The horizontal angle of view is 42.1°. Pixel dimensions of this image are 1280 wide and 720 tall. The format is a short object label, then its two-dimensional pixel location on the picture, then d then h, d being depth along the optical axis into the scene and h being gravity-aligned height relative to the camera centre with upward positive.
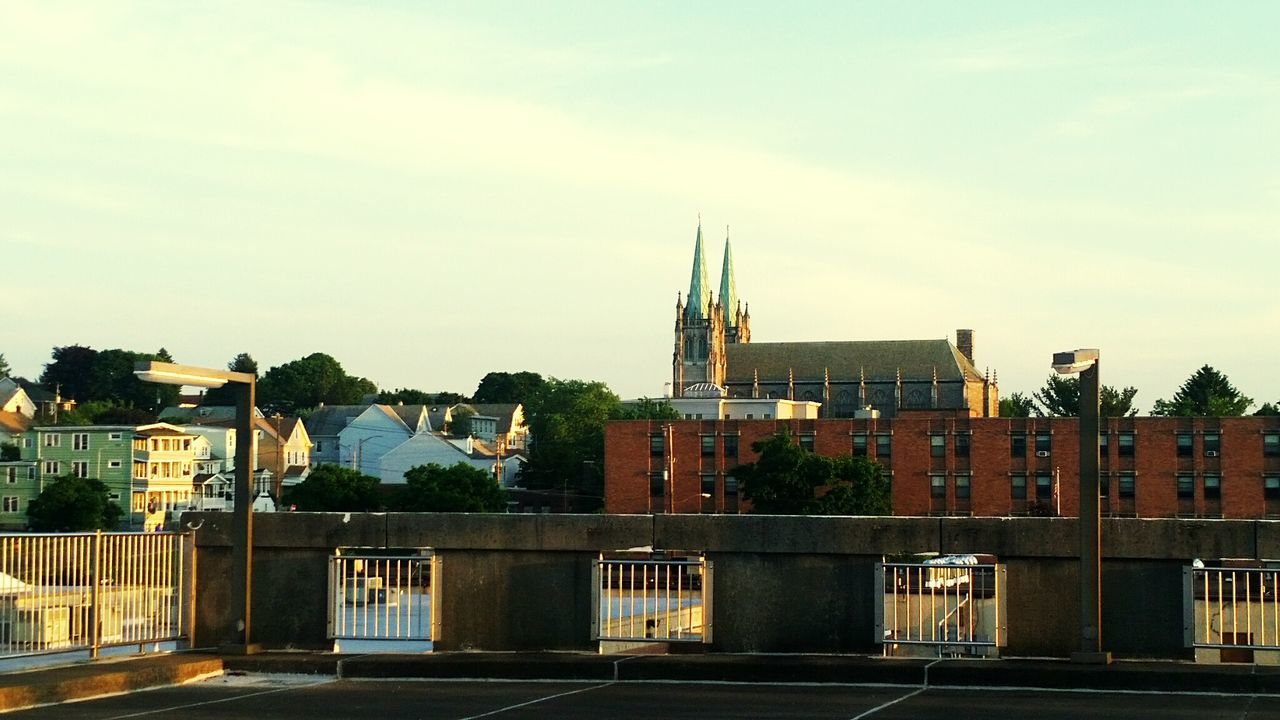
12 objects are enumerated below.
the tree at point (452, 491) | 117.06 -1.93
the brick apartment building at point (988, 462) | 103.31 +0.12
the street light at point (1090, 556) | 16.45 -0.91
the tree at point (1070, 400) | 165.88 +6.59
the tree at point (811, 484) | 102.62 -1.24
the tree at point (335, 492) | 120.00 -1.99
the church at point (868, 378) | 187.38 +9.92
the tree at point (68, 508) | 110.12 -2.87
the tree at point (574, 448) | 157.12 +1.58
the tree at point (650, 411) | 157.50 +5.24
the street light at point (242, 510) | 18.02 -0.50
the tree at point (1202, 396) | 174.38 +7.30
